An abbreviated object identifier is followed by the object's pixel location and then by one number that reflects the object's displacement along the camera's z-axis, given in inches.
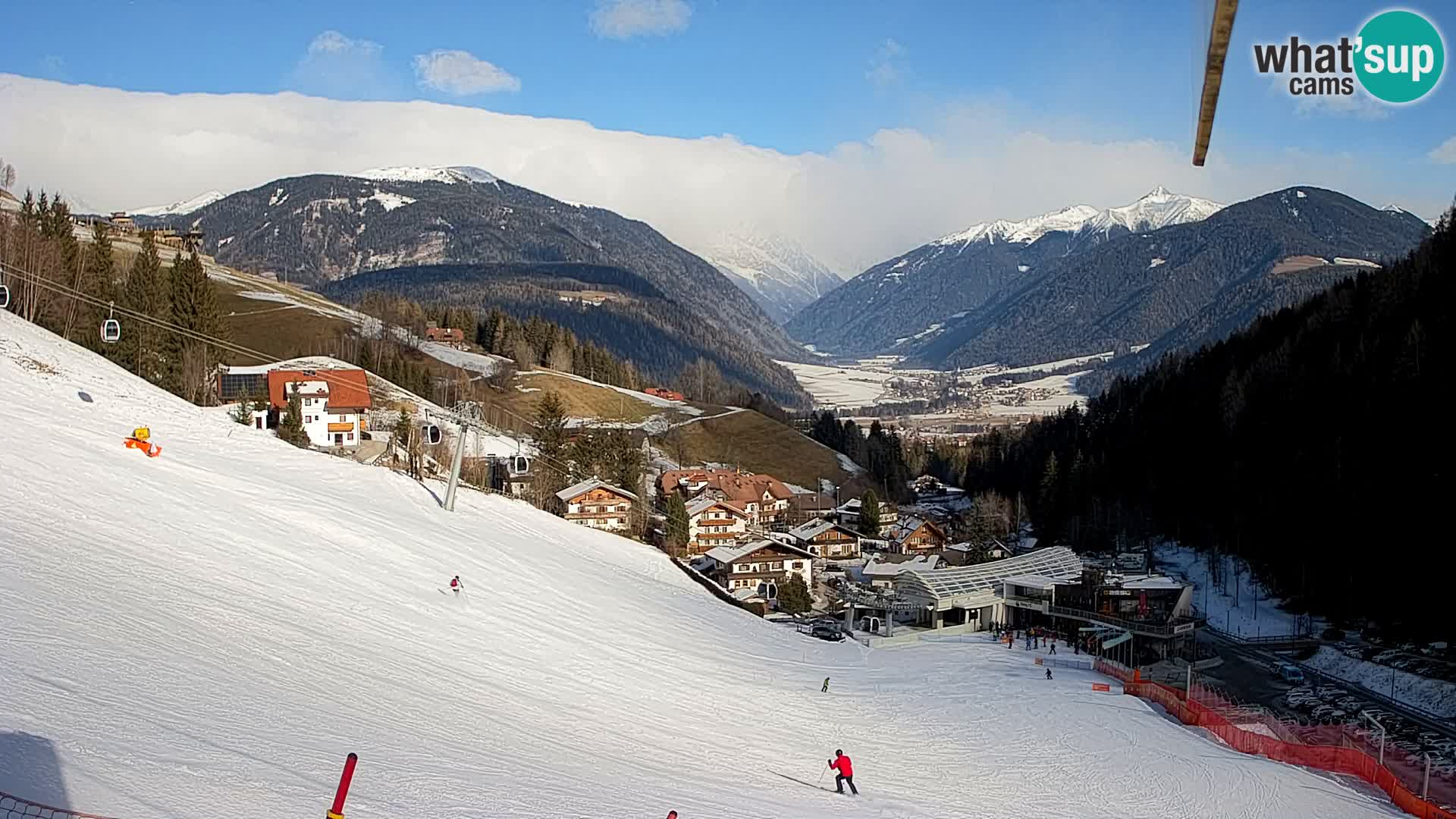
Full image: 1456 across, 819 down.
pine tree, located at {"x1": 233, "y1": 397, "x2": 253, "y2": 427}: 2027.6
